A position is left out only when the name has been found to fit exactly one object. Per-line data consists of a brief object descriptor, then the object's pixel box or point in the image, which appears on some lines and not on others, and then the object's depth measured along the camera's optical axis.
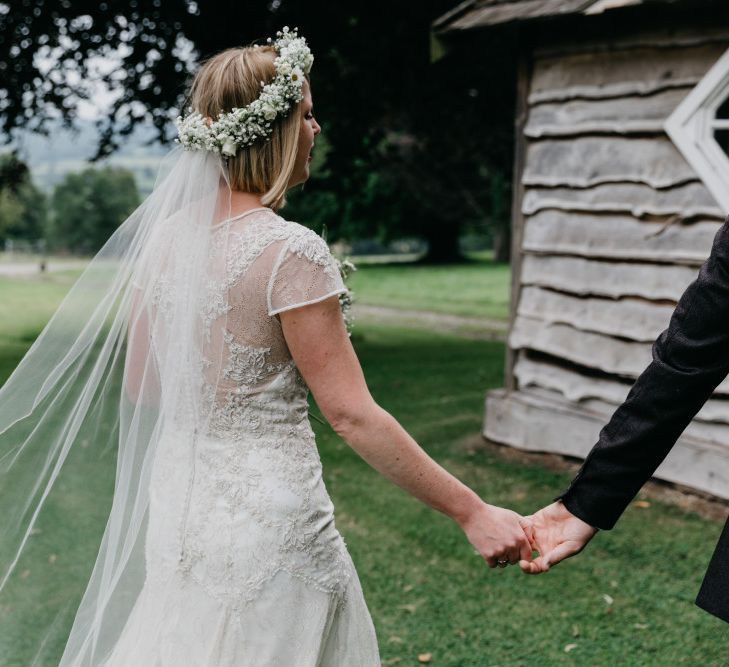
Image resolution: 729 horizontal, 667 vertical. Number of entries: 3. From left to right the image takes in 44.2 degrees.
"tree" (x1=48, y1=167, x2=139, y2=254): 78.94
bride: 2.38
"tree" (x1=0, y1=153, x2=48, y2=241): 69.69
